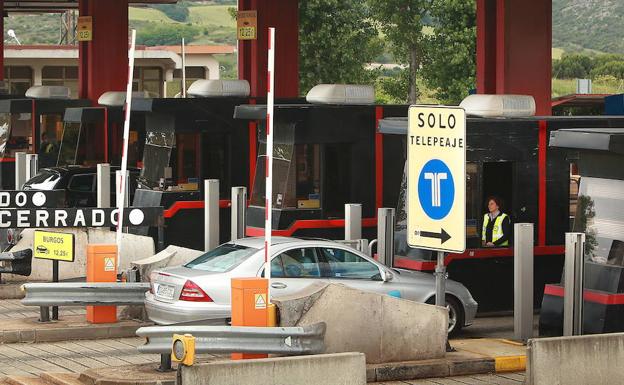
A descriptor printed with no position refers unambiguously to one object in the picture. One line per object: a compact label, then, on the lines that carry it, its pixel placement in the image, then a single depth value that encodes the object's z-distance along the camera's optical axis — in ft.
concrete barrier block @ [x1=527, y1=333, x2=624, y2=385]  44.52
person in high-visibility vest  65.67
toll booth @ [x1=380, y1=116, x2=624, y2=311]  65.62
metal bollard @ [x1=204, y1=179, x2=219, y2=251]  77.61
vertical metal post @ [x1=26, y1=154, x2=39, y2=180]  102.20
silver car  54.60
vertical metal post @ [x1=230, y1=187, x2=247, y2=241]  76.13
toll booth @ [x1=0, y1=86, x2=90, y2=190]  119.34
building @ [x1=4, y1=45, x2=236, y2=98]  196.54
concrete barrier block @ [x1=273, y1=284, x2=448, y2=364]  47.26
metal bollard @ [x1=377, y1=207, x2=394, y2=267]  63.87
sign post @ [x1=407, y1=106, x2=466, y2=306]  47.78
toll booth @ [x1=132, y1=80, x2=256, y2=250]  84.99
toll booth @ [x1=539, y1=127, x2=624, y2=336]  51.62
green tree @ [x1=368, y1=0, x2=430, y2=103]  215.31
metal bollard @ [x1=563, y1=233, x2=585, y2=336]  51.49
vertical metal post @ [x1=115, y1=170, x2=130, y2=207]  88.99
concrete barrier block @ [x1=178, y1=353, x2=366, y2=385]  40.47
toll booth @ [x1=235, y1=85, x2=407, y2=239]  74.64
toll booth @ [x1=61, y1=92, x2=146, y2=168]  106.11
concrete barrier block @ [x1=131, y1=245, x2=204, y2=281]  62.69
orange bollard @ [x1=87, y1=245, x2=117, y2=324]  59.98
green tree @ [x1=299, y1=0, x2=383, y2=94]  220.02
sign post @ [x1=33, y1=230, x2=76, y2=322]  62.54
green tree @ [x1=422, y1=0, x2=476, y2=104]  203.41
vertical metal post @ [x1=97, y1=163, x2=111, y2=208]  89.30
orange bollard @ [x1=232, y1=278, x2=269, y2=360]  45.21
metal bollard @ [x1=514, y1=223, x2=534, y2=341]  56.85
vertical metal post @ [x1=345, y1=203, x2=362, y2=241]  67.10
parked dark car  98.43
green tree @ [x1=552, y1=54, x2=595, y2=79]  333.50
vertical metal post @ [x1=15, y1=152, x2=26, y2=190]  104.74
